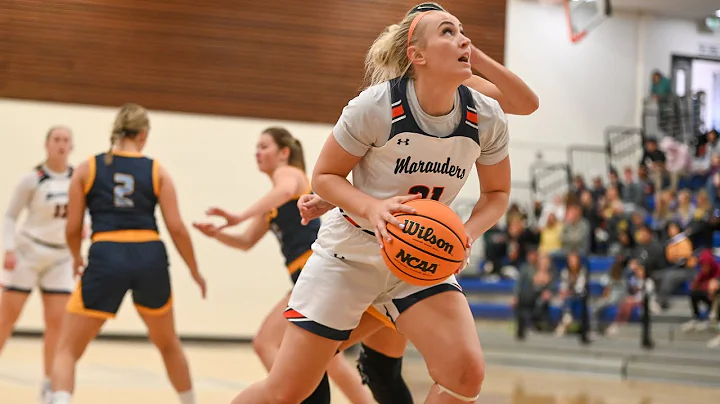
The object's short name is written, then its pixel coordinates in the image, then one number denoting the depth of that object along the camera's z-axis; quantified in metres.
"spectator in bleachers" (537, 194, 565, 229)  13.32
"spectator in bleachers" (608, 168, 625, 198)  14.01
